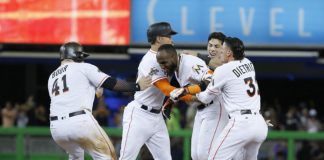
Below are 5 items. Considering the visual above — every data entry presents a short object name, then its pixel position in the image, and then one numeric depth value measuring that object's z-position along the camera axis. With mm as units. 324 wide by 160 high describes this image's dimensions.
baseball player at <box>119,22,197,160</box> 19219
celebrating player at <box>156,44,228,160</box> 19328
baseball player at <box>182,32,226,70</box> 19984
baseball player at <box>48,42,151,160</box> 19000
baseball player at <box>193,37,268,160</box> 17797
